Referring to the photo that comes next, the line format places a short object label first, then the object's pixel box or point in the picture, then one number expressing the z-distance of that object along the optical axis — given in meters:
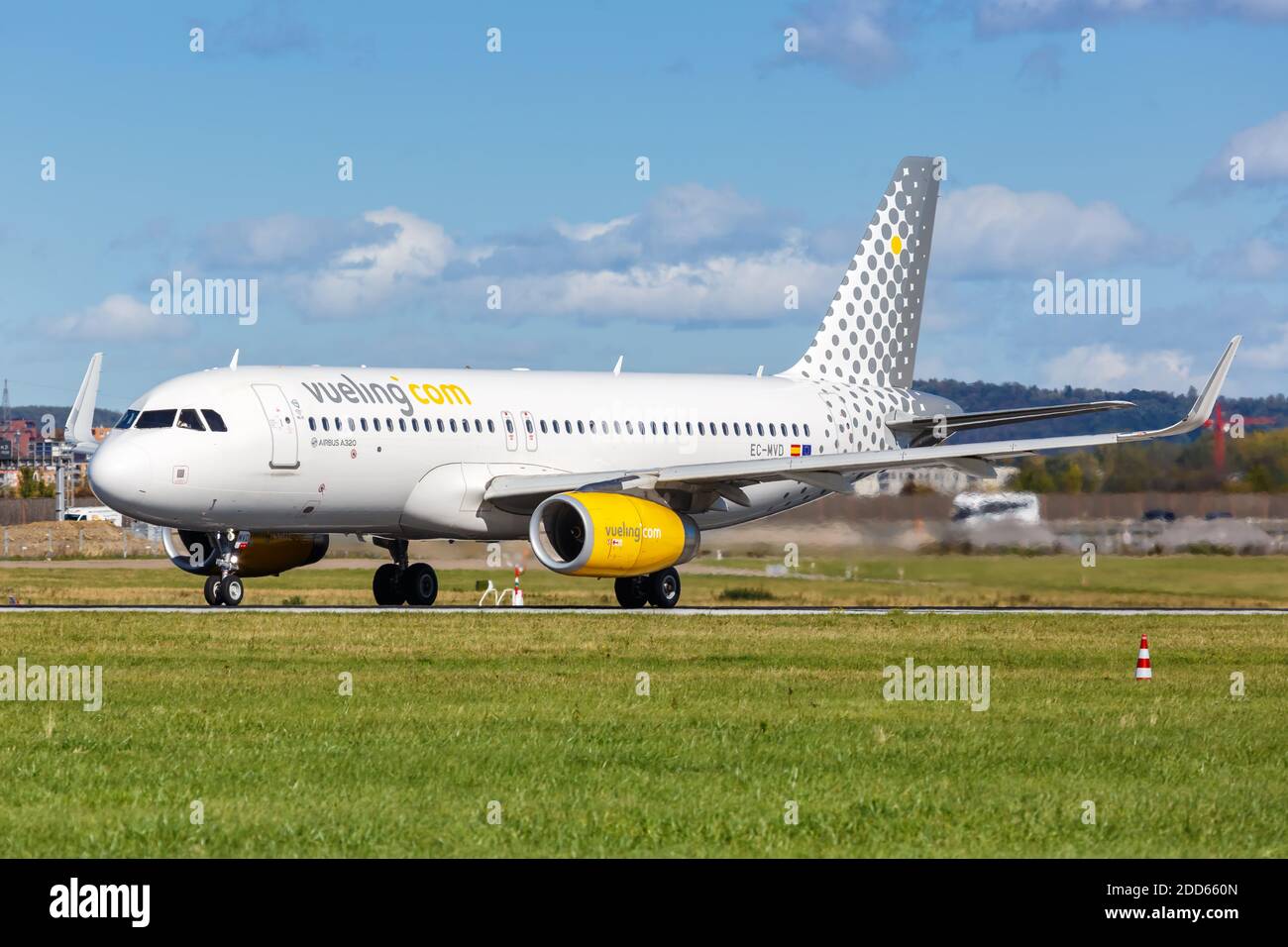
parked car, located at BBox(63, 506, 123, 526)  115.75
